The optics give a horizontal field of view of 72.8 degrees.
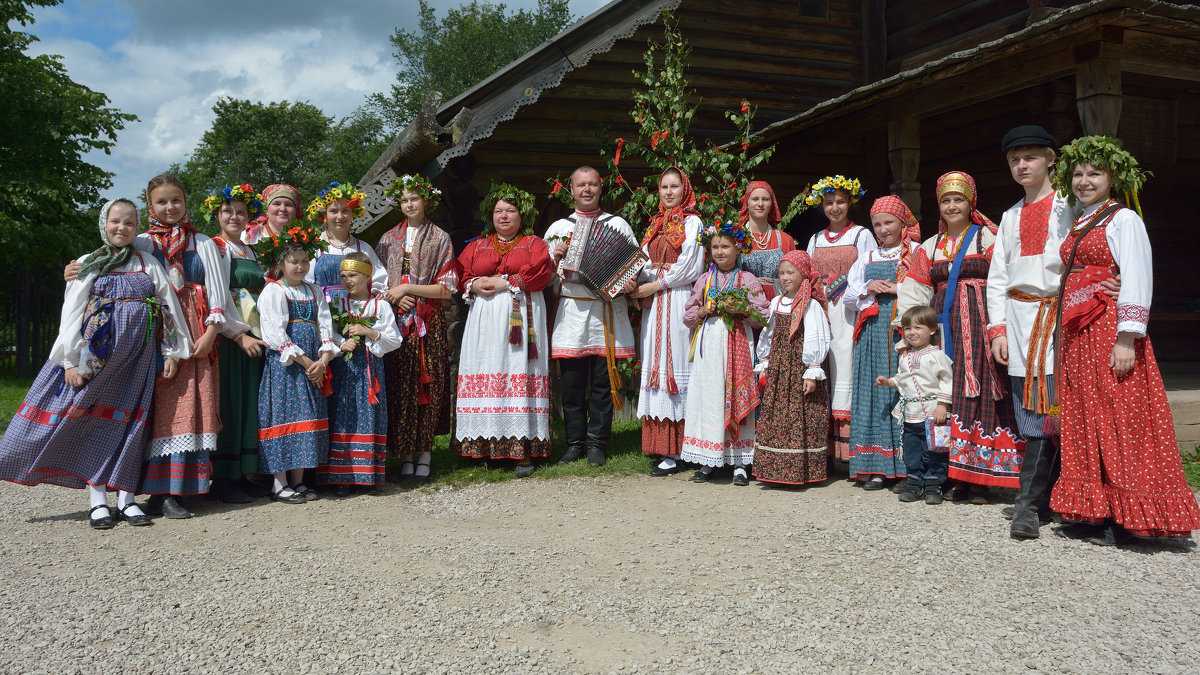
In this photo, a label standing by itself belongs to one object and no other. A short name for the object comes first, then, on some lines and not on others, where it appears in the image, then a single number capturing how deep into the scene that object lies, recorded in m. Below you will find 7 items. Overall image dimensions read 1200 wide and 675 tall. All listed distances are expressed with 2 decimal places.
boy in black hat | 3.91
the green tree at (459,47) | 37.03
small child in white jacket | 4.62
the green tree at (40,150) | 12.34
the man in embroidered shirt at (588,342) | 5.58
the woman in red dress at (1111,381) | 3.56
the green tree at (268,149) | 34.91
